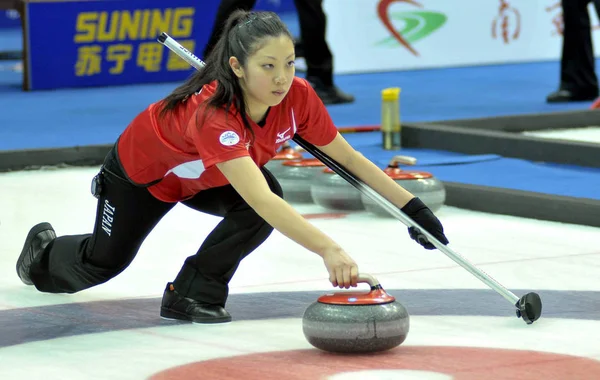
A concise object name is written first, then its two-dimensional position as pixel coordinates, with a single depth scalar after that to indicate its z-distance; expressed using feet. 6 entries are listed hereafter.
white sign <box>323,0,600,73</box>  72.95
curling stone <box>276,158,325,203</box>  36.52
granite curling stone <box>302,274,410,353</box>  19.77
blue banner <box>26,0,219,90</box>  67.21
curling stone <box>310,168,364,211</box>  34.76
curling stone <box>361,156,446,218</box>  33.47
